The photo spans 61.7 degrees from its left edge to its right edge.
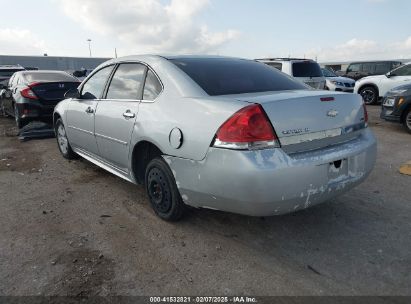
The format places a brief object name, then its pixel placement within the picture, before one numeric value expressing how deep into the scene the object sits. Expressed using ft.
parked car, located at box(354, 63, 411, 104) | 34.45
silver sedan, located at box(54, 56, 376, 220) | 8.04
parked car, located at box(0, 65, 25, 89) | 42.64
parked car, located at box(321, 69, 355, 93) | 42.40
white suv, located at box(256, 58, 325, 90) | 33.71
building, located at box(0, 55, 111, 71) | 129.08
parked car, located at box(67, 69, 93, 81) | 50.44
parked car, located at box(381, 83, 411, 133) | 23.41
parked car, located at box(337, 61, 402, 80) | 57.31
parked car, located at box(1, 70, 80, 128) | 23.53
